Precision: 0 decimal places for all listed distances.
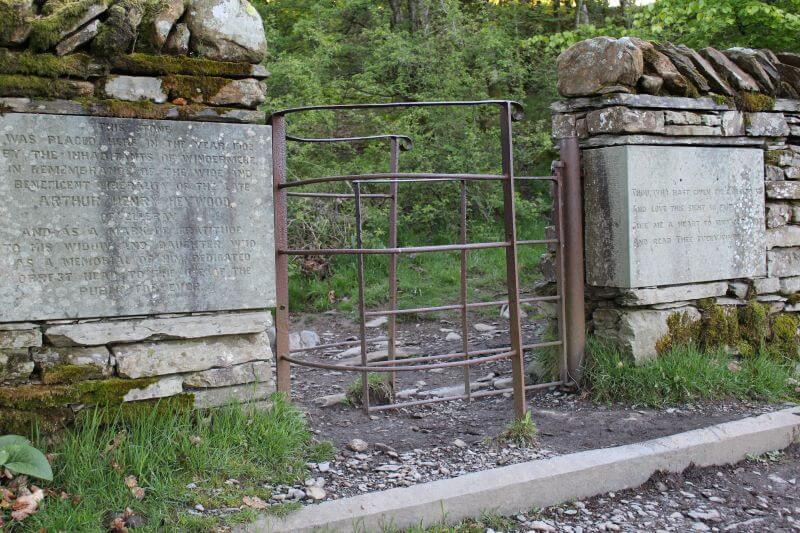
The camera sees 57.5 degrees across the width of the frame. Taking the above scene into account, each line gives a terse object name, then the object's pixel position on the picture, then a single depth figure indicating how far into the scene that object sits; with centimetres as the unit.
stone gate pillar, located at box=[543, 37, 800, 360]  486
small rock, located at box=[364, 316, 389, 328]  743
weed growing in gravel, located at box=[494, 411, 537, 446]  390
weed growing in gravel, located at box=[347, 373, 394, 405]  481
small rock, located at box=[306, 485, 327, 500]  320
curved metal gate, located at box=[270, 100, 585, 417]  390
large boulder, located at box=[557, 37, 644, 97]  481
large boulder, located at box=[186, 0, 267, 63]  367
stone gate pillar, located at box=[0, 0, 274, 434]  329
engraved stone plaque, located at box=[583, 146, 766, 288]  484
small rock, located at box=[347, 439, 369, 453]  383
